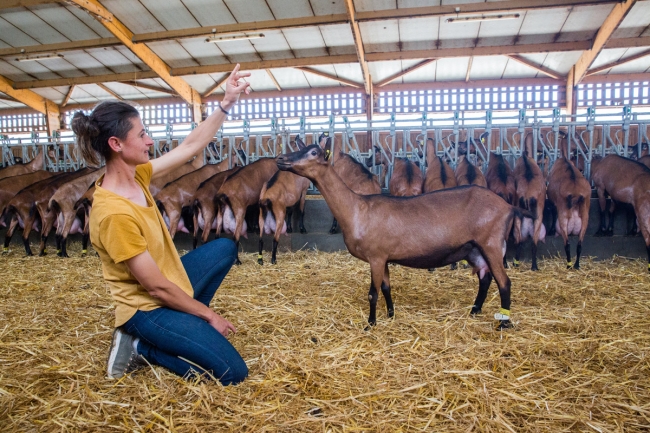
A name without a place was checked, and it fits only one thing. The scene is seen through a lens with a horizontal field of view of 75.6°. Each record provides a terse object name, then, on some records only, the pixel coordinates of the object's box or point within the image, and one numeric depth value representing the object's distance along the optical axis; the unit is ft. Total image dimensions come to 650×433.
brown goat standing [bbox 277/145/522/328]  11.41
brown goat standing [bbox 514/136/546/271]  19.51
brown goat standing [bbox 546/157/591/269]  19.47
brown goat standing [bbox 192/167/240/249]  22.74
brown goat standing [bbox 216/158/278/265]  21.98
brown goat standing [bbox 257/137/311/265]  21.49
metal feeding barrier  25.04
